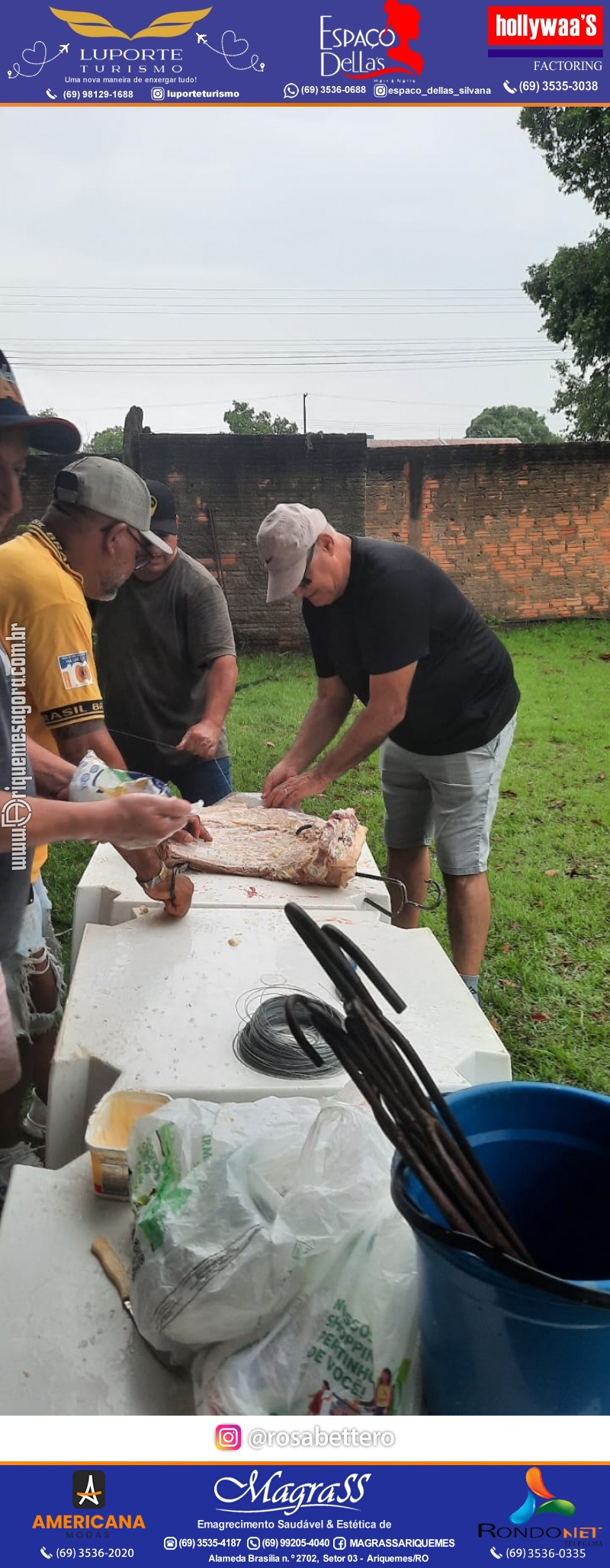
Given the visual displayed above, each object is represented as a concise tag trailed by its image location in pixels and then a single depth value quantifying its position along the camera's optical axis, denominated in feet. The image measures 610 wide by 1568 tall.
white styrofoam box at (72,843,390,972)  4.73
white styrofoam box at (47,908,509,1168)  3.23
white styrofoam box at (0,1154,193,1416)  2.17
